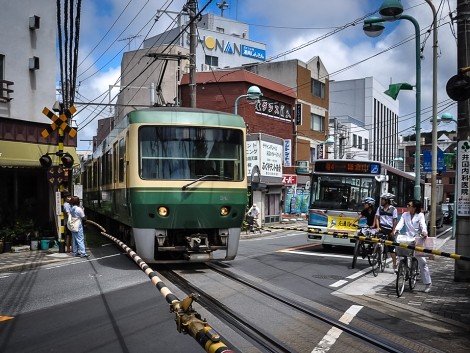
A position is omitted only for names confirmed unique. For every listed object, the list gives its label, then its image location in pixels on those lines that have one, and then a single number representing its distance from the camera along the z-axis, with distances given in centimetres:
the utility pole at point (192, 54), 1828
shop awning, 1527
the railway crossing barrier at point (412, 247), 751
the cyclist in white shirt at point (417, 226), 968
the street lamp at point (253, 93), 2297
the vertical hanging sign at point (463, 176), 1054
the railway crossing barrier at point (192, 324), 366
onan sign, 5569
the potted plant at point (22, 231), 1563
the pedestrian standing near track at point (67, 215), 1401
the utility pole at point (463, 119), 1043
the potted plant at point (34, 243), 1538
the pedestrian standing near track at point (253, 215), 2559
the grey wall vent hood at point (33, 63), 1711
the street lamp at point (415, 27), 1191
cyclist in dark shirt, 1341
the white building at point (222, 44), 5441
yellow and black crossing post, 1418
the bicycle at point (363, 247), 1263
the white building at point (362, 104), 6781
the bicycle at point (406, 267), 912
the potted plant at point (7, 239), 1485
